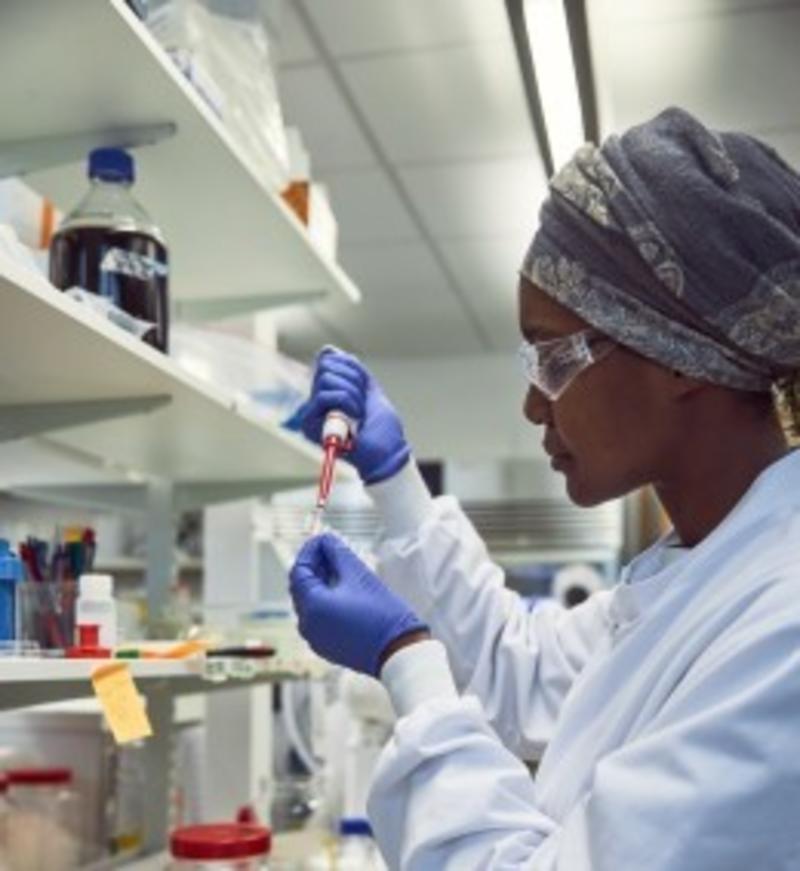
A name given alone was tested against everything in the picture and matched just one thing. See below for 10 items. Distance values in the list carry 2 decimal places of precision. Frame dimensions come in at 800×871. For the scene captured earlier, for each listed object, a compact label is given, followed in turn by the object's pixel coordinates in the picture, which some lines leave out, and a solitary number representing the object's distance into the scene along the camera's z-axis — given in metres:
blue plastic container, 1.18
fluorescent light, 2.46
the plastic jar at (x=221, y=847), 1.59
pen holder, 1.32
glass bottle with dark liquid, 1.39
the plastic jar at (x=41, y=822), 1.68
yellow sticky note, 1.17
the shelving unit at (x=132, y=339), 1.25
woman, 0.88
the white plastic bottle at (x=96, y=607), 1.28
